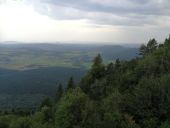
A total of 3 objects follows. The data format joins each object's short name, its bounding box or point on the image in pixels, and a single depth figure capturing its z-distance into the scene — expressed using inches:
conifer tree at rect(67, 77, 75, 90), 1872.9
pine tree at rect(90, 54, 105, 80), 1785.5
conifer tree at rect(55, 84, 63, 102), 1979.4
